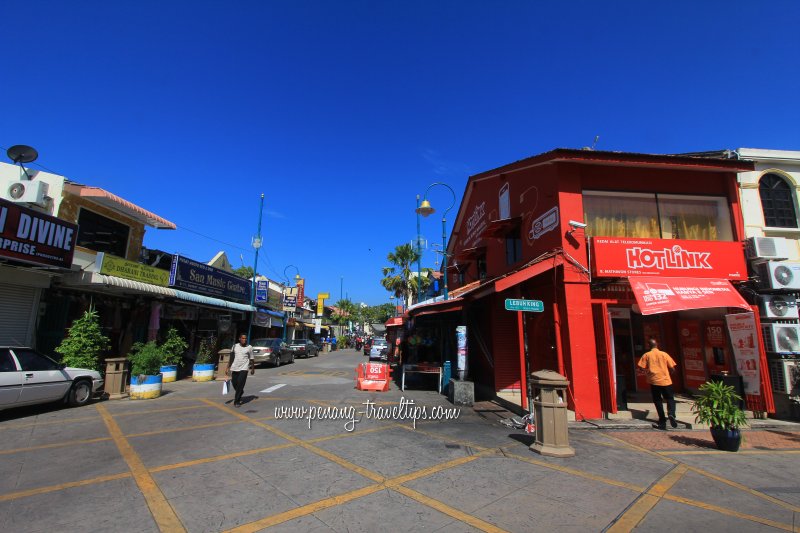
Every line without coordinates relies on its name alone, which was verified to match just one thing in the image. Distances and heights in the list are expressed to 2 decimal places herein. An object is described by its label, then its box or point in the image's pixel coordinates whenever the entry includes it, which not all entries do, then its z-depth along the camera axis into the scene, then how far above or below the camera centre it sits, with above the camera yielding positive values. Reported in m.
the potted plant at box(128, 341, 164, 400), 11.09 -1.08
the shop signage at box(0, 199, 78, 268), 9.93 +2.62
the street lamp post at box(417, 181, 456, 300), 15.54 +5.17
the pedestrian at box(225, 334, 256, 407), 10.12 -0.83
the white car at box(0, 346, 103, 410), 8.09 -1.06
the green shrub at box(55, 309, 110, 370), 10.60 -0.28
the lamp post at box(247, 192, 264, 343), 23.92 +4.33
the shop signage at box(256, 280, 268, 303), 27.29 +3.17
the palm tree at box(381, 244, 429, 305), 38.56 +6.79
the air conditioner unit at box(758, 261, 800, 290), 9.70 +1.70
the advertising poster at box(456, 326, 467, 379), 11.62 -0.30
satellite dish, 12.01 +5.52
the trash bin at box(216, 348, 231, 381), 15.60 -1.05
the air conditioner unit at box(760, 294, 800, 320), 9.69 +0.92
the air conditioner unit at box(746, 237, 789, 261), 9.95 +2.43
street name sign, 8.67 +0.77
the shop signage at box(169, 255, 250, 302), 17.04 +2.77
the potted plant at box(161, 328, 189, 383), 13.41 -0.60
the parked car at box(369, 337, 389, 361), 28.11 -1.01
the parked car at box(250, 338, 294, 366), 22.12 -0.84
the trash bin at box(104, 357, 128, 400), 11.07 -1.24
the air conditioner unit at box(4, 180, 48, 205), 11.88 +4.28
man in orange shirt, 8.11 -0.76
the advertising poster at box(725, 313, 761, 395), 9.16 -0.12
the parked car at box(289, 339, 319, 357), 30.89 -0.86
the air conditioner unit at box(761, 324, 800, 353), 9.31 +0.13
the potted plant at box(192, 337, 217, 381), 15.40 -1.13
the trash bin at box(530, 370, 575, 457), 6.28 -1.24
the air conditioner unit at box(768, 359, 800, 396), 9.16 -0.77
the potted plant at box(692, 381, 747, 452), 6.55 -1.22
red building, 9.20 +1.76
